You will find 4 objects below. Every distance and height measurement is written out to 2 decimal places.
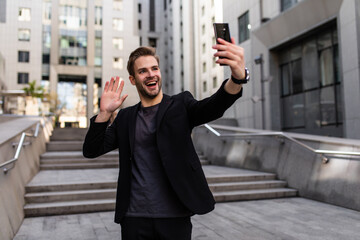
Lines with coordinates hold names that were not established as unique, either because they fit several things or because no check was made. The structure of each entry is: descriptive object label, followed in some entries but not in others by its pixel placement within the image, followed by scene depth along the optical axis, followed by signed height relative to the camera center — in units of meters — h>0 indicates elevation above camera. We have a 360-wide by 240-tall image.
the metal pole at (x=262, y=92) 15.61 +1.98
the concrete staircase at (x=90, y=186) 5.83 -1.07
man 1.81 -0.11
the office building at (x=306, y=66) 12.66 +3.10
